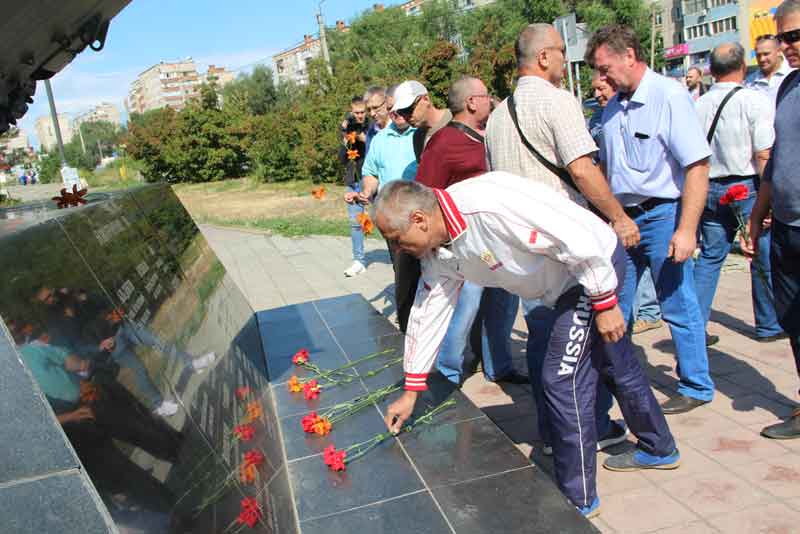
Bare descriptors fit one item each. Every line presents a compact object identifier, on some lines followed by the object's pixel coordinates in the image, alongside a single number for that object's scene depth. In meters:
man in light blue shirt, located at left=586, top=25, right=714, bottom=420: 3.42
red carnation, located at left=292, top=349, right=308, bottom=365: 3.90
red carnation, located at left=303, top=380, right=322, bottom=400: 3.44
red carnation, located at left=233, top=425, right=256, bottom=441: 2.64
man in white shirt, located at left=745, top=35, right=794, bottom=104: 5.72
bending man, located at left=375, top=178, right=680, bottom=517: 2.37
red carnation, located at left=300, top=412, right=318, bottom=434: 3.05
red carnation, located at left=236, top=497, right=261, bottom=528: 2.06
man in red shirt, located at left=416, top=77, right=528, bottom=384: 3.87
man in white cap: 4.38
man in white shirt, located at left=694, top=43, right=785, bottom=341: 4.59
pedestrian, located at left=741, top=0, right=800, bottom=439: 3.04
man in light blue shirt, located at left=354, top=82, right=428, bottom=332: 4.06
